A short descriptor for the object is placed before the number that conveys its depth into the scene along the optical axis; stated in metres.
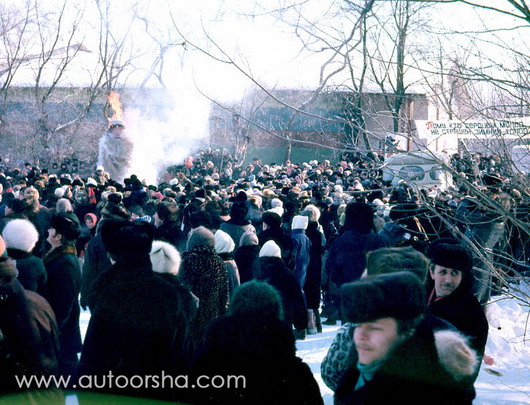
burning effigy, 22.64
